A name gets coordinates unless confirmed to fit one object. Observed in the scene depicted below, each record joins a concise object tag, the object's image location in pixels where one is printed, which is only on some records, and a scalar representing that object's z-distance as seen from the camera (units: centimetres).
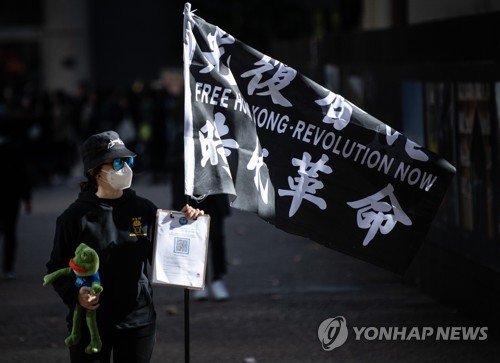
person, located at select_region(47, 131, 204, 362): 928
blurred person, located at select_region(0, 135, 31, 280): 1970
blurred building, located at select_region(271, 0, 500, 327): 1471
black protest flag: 1015
